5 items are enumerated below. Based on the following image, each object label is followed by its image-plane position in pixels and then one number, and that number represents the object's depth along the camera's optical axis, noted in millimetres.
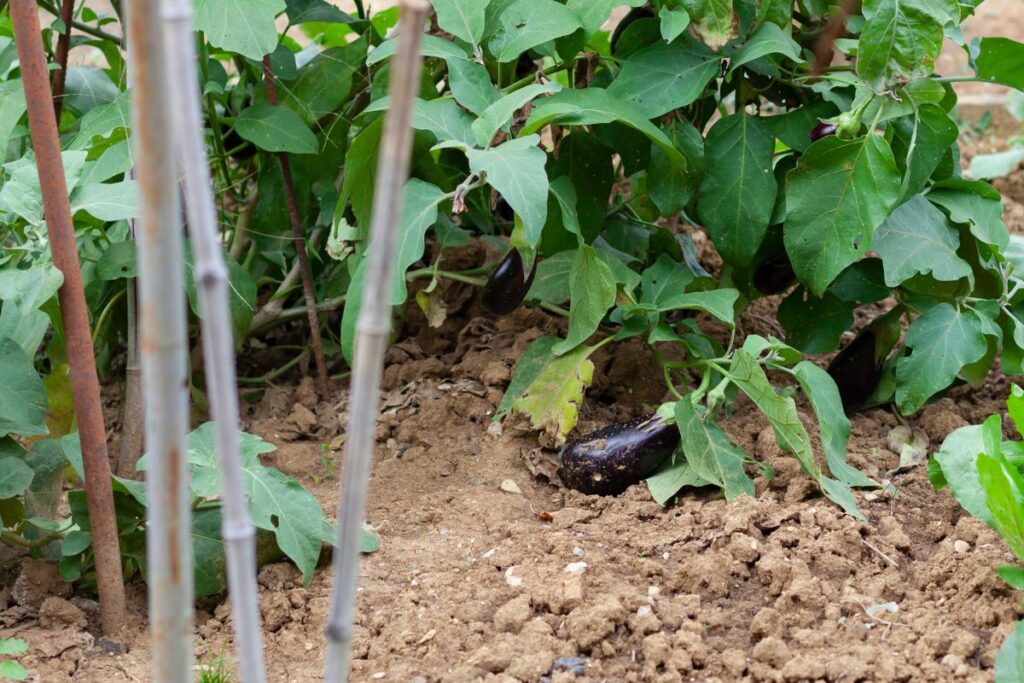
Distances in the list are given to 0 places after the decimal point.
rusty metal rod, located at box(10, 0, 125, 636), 3327
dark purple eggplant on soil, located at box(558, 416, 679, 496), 3642
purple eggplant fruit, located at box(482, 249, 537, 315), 3695
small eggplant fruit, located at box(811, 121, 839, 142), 3735
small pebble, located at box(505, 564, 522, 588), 3493
